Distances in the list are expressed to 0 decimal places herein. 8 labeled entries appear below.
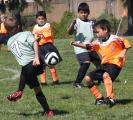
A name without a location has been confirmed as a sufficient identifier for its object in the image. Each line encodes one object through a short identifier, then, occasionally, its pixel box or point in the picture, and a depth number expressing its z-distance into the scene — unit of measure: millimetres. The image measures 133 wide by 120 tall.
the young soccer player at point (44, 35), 13352
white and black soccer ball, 10685
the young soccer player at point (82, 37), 12523
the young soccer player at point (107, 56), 9812
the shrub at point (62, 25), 43719
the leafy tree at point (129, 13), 46931
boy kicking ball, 8906
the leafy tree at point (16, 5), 47469
